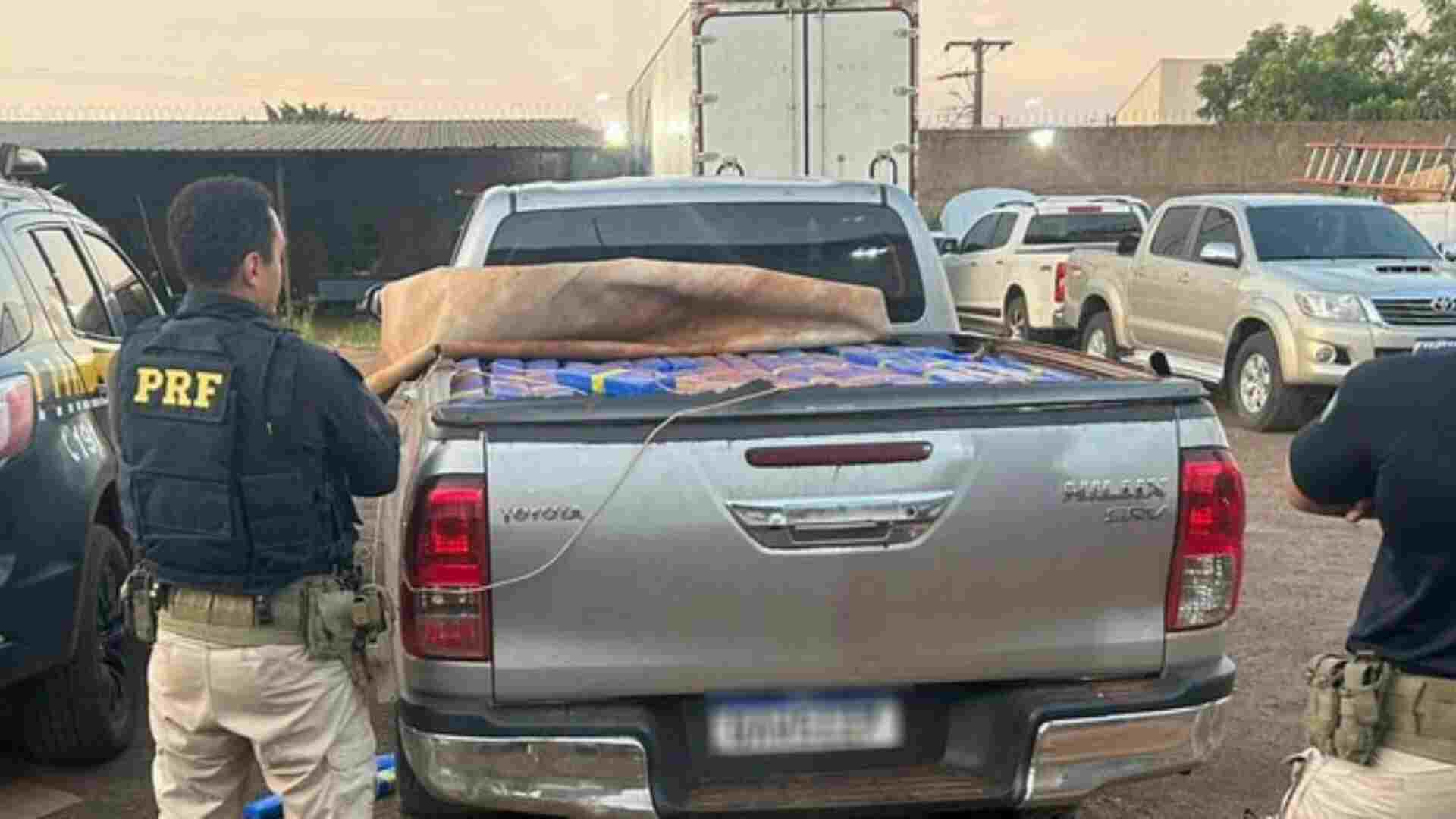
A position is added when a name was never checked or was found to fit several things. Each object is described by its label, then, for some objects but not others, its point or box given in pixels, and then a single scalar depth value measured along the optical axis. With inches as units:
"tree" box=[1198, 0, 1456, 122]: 1617.9
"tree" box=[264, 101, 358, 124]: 2060.8
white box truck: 429.7
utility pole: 1909.4
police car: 141.5
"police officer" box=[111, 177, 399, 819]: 101.4
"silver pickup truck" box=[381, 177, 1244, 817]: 106.2
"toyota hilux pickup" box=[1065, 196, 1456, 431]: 368.5
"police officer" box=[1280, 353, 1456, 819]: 83.7
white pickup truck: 560.7
